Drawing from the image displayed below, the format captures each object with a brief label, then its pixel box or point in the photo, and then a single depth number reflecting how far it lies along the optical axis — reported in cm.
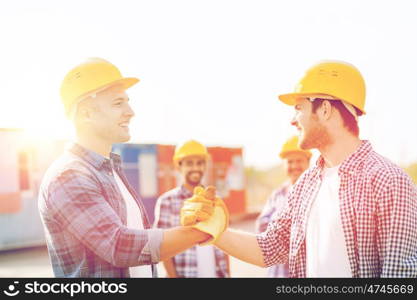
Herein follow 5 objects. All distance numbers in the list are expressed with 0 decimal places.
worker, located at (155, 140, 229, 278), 561
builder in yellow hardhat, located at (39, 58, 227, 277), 296
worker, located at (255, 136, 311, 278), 612
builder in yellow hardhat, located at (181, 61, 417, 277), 296
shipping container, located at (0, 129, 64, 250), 1215
